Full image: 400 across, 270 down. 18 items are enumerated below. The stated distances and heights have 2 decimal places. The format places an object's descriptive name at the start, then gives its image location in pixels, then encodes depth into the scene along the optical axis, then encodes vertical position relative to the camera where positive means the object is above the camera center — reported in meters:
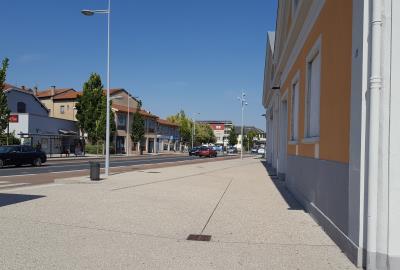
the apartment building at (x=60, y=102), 67.81 +5.89
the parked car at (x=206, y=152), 58.19 -1.21
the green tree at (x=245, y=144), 127.35 -0.22
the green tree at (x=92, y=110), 55.53 +3.84
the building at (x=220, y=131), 164.12 +4.34
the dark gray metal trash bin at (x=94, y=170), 17.50 -1.12
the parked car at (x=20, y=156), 27.19 -0.97
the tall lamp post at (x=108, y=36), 20.45 +4.92
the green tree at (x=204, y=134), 114.50 +2.24
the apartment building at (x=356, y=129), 5.15 +0.21
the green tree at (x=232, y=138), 117.65 +1.32
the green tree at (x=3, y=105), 34.75 +2.70
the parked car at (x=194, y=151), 60.14 -1.22
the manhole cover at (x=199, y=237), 7.05 -1.51
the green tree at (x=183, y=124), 99.43 +4.22
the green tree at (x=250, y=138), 127.78 +1.48
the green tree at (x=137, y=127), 66.50 +2.16
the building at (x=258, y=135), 148.82 +3.38
